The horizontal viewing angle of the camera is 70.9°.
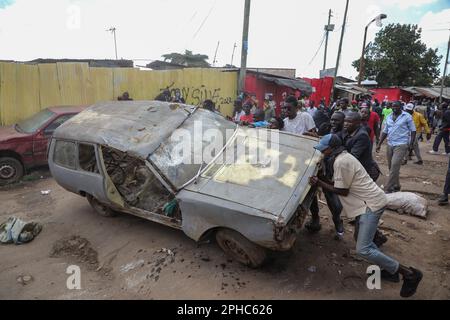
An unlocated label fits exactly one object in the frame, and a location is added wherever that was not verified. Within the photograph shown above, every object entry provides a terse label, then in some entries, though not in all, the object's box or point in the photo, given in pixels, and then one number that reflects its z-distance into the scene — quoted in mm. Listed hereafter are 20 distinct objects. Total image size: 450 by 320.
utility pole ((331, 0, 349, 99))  18369
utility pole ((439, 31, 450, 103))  24897
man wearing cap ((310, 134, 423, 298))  2840
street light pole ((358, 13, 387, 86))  14067
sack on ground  4652
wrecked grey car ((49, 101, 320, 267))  2996
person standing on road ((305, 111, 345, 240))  3814
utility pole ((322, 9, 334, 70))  25809
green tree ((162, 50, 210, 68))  27906
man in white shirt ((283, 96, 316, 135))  4734
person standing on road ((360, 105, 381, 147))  6097
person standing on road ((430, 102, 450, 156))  8594
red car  6348
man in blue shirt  5309
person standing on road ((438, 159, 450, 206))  5030
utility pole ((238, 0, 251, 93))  10023
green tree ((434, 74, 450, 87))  41509
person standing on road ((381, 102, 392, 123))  10903
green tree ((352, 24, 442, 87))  29922
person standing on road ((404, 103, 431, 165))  8648
